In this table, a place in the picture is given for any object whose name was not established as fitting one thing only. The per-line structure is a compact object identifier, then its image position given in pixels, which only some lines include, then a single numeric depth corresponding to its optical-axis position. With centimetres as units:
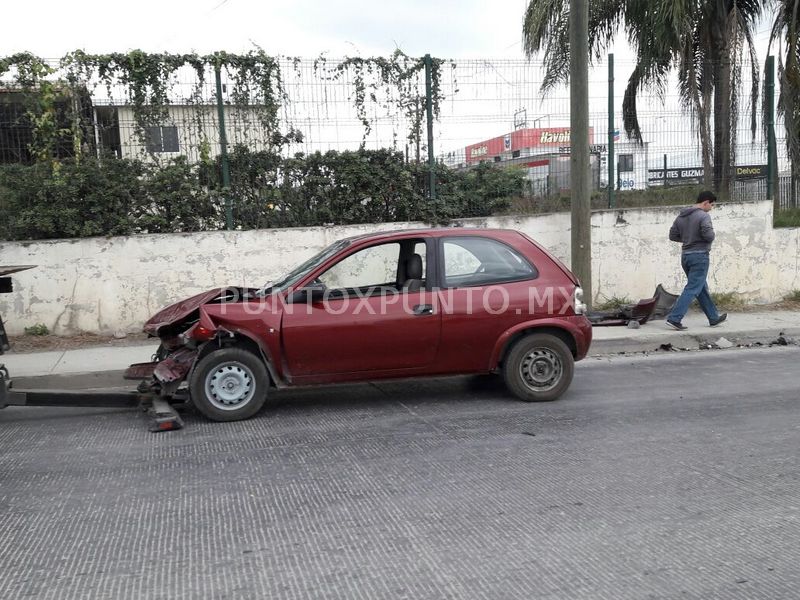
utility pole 971
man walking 971
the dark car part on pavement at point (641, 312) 1017
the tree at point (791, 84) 1215
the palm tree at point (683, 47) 1202
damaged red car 604
